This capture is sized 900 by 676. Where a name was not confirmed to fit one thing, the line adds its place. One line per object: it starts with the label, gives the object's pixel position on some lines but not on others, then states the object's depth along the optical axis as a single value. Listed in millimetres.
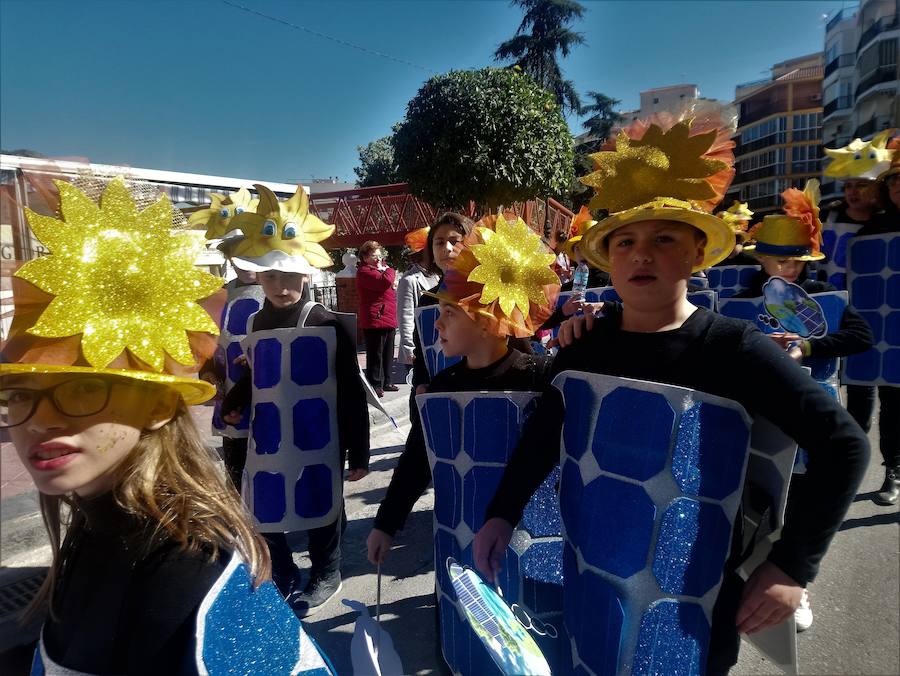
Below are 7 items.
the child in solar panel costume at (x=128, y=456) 962
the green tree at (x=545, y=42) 15367
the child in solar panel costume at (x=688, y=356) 1244
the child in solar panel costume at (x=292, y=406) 2756
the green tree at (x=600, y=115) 39469
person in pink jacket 7477
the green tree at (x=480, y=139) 7066
